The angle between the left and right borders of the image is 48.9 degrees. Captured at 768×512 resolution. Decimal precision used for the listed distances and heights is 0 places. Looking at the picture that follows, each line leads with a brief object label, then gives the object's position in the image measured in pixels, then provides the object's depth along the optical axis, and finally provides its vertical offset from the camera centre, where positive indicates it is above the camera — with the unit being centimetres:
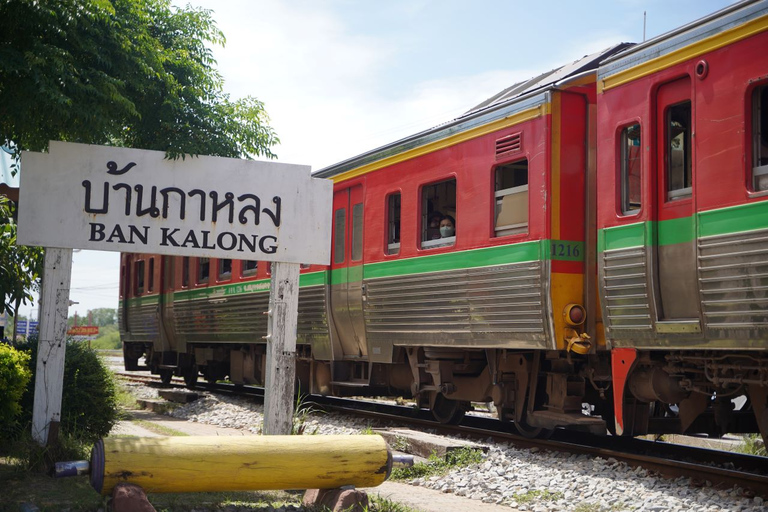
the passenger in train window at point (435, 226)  1113 +143
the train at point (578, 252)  704 +90
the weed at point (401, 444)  934 -122
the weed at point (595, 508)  687 -139
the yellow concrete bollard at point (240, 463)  580 -94
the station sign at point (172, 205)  771 +117
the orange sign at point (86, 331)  5211 -27
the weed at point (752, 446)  1005 -127
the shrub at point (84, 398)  887 -76
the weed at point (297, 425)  896 -104
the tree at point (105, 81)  739 +262
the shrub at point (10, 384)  789 -55
